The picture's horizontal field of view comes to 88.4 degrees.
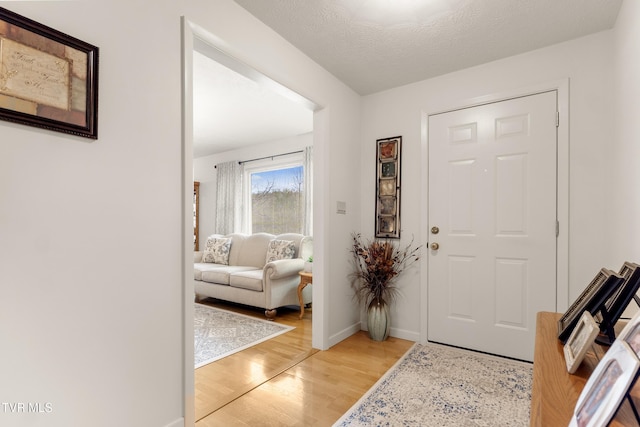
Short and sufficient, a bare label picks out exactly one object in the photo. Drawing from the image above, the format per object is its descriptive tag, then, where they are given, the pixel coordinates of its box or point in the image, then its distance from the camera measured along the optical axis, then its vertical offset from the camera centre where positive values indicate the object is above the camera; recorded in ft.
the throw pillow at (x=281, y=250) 14.38 -1.65
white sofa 12.75 -2.61
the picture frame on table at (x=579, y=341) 2.73 -1.14
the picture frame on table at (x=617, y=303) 3.01 -0.86
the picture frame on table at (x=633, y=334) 2.28 -0.86
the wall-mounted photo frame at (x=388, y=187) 10.34 +0.84
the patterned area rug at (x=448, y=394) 6.00 -3.77
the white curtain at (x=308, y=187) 15.98 +1.26
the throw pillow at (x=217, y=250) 16.75 -1.96
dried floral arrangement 9.98 -1.59
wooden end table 12.54 -2.67
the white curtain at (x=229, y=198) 18.95 +0.87
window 16.88 +0.87
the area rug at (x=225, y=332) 9.29 -3.99
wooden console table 2.19 -1.38
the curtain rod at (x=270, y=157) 16.78 +3.03
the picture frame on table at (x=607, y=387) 1.71 -1.01
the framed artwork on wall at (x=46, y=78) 3.74 +1.65
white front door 8.19 -0.26
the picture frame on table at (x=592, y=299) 3.07 -0.87
